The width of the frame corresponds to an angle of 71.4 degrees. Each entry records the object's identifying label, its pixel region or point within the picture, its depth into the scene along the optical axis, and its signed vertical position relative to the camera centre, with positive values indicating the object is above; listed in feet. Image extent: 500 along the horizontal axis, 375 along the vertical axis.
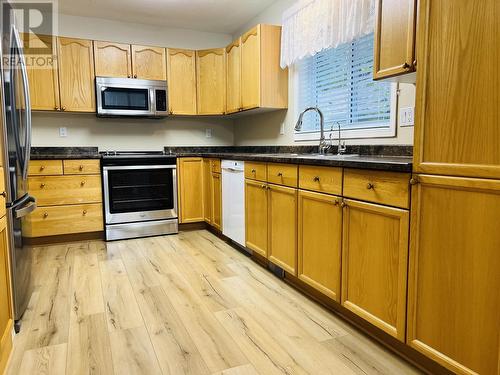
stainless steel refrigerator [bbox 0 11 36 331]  5.74 +0.05
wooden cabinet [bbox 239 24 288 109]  10.64 +2.56
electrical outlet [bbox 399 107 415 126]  6.74 +0.70
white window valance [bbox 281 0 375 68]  7.42 +3.06
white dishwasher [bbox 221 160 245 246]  9.90 -1.43
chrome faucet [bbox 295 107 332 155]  8.91 +0.26
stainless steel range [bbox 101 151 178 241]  11.67 -1.47
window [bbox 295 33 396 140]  7.66 +1.49
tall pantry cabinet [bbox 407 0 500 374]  3.77 -0.45
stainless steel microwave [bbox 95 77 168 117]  12.10 +1.97
